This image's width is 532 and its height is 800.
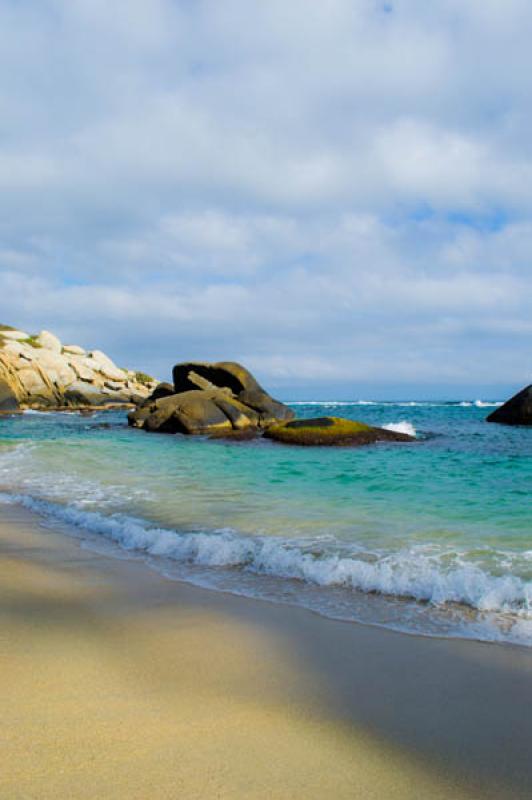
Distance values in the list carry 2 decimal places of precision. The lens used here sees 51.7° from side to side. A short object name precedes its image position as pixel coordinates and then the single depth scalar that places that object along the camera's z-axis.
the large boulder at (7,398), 42.59
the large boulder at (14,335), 69.50
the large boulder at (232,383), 28.31
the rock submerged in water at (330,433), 18.80
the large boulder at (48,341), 71.38
